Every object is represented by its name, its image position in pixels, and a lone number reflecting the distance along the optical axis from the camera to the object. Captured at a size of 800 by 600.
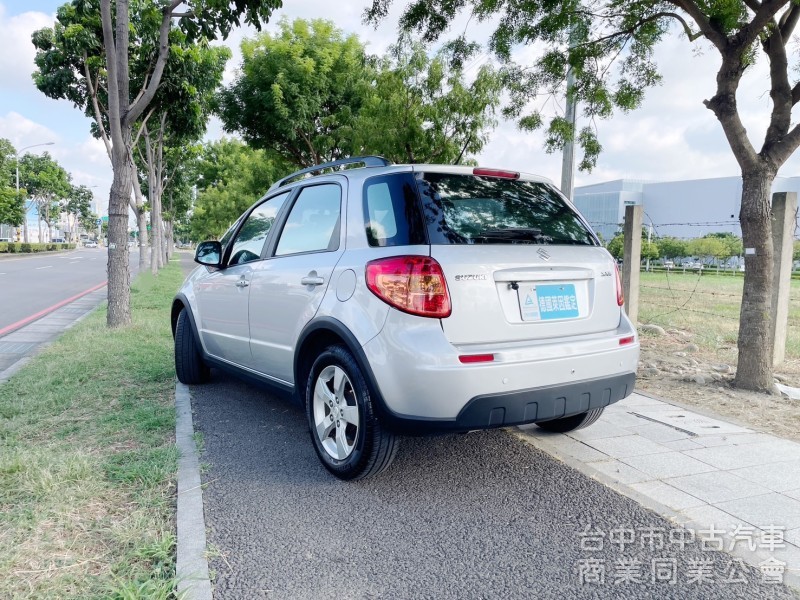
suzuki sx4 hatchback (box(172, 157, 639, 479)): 2.88
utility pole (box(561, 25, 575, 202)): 7.69
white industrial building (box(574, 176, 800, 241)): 75.44
